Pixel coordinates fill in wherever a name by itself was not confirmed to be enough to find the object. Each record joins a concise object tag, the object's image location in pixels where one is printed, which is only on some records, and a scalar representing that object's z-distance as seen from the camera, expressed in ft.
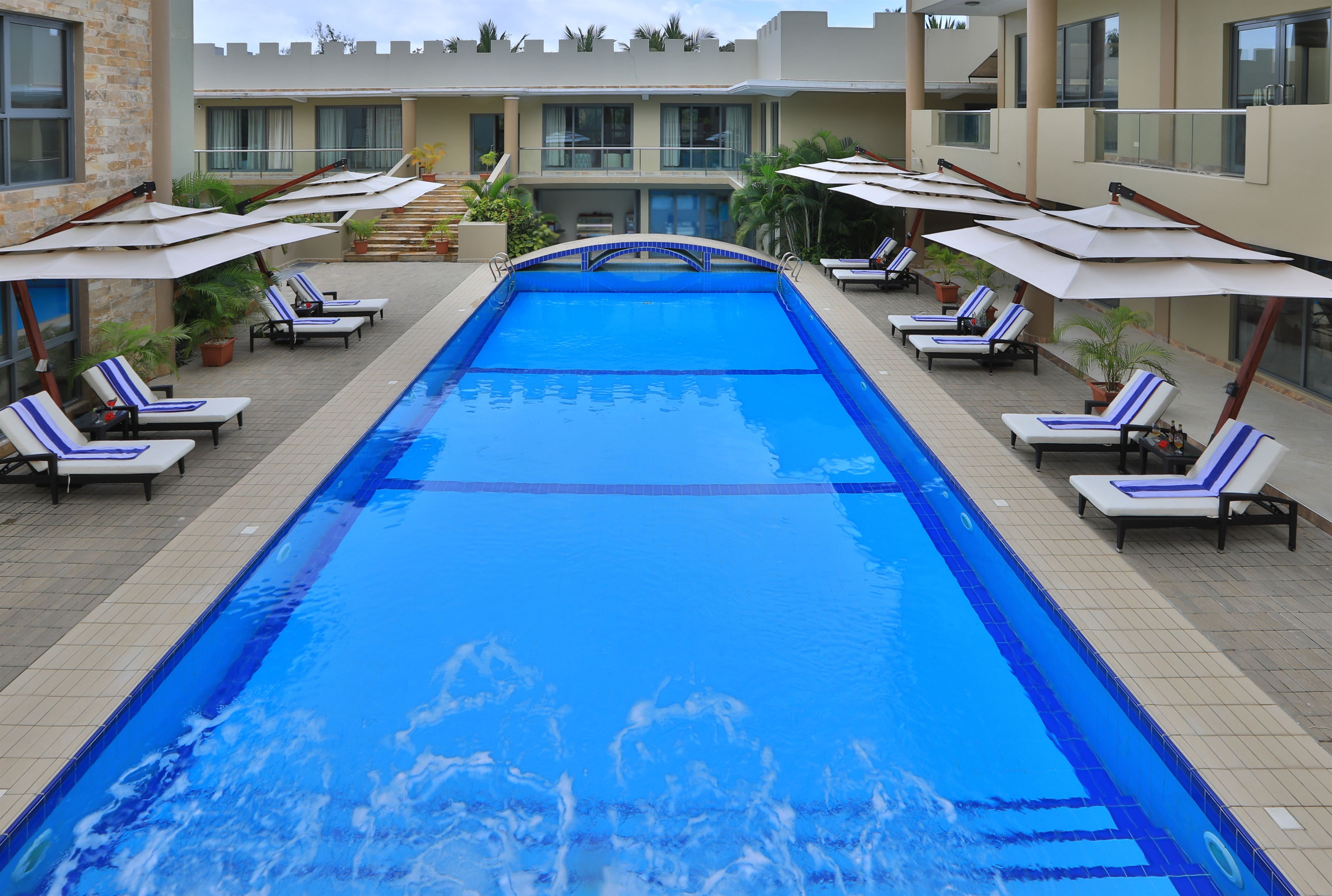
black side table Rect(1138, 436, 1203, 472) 30.07
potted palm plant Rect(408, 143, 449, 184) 102.06
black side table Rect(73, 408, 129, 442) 32.96
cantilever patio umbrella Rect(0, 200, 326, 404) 31.01
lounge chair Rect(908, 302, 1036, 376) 45.83
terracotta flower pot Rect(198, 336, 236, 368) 46.19
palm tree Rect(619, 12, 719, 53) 107.96
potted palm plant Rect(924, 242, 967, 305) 60.54
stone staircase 84.64
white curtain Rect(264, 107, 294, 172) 111.65
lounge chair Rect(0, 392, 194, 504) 29.55
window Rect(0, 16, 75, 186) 34.37
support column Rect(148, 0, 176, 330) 42.57
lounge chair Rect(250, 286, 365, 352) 50.34
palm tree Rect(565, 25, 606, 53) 107.14
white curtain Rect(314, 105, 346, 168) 111.14
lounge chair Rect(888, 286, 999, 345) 50.88
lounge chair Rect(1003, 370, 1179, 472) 32.19
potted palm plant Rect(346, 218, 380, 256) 80.18
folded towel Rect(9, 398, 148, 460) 30.17
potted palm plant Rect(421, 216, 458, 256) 84.94
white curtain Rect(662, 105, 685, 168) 110.32
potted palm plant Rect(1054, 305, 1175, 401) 38.45
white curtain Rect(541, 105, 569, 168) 110.83
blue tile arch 76.69
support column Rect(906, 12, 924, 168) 78.54
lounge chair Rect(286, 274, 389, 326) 55.31
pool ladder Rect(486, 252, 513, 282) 73.36
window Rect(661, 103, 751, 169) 110.32
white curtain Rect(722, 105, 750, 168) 110.93
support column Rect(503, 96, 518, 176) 102.94
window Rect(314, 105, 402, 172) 111.04
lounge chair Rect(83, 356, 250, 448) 34.63
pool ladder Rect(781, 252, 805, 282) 73.87
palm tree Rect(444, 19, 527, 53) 109.19
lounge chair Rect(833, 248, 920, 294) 67.62
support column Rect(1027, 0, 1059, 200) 52.60
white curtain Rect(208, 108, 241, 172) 112.68
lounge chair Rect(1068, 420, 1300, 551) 26.37
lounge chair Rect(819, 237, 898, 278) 72.84
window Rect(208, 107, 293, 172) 111.65
